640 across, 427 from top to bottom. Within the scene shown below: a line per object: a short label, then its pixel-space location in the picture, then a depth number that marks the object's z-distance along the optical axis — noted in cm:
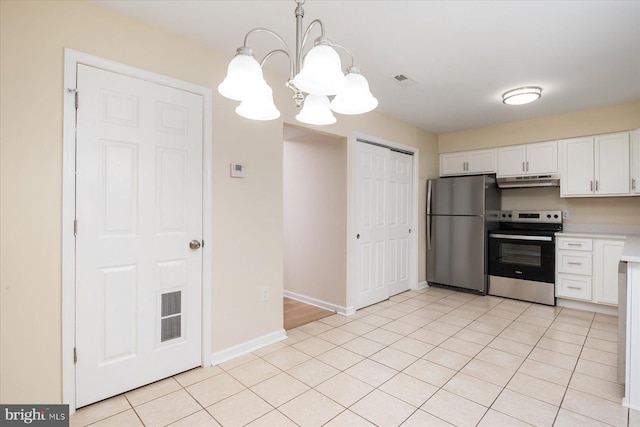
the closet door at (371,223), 381
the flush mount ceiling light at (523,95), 317
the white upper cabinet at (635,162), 352
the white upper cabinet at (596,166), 365
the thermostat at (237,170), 255
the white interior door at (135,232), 192
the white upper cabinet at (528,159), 412
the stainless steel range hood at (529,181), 414
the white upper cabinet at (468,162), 464
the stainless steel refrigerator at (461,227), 435
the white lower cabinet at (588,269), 358
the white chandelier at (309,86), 107
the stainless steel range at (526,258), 394
